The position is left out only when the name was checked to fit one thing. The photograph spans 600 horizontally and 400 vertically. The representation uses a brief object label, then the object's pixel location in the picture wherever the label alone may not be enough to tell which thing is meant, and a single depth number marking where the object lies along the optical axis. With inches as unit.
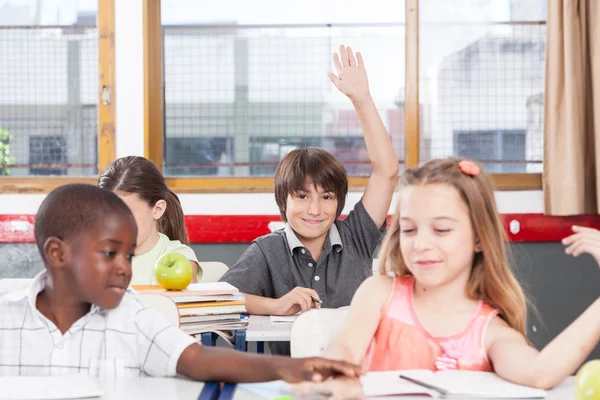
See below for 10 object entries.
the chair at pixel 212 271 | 122.2
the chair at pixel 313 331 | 77.9
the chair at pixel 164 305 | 84.0
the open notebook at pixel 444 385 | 52.0
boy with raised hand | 106.3
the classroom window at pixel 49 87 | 163.8
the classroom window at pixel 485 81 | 163.0
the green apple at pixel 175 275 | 97.5
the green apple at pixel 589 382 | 46.8
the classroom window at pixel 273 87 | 164.1
